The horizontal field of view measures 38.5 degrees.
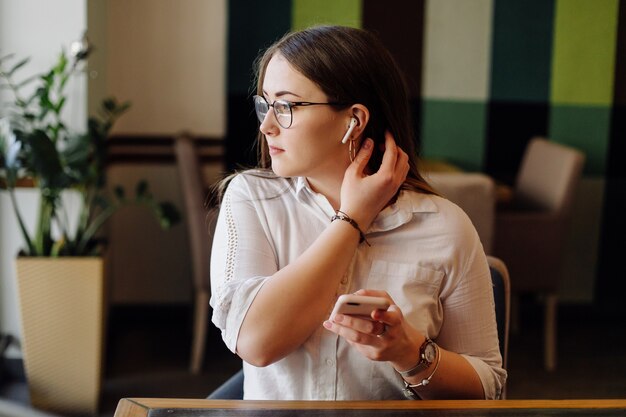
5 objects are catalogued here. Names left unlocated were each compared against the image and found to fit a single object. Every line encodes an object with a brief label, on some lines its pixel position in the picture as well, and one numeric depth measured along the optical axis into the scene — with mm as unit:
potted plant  3086
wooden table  1393
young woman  1543
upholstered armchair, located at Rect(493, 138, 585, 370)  3887
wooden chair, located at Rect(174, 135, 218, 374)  3600
